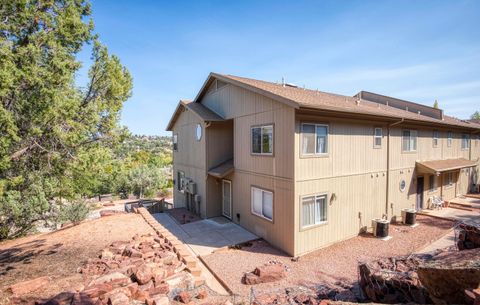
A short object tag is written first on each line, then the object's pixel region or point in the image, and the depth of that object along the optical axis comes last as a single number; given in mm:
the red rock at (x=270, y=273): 7172
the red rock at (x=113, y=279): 6188
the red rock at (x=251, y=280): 7012
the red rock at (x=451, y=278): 3977
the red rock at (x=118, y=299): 5363
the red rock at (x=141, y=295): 5793
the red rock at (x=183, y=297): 6062
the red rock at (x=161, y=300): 5609
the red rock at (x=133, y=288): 5852
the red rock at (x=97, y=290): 5656
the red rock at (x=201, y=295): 6406
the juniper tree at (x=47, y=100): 6512
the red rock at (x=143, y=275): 6359
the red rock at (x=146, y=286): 6159
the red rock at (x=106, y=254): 7970
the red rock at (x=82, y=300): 5336
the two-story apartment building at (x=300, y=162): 9023
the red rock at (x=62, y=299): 5323
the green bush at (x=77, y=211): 15378
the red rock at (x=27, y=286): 5970
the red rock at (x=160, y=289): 6152
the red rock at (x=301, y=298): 5855
